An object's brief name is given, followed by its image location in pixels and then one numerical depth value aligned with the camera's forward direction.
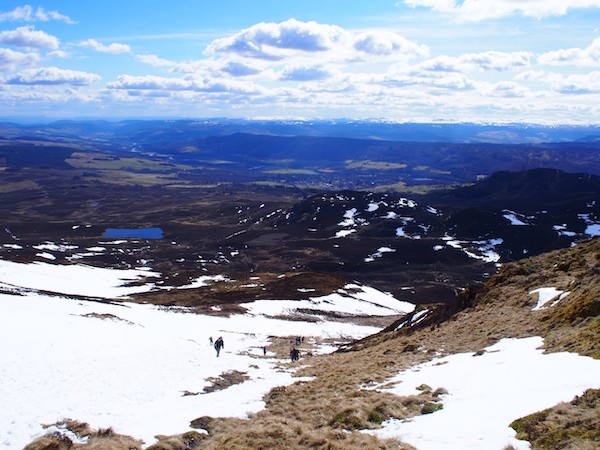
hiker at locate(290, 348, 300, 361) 34.50
